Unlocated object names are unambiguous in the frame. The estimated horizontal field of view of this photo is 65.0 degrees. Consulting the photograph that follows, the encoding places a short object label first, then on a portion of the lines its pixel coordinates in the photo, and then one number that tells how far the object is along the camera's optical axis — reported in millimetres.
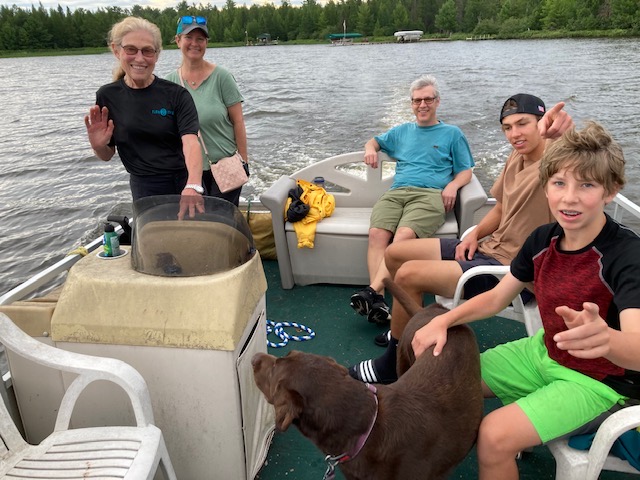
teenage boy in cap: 2582
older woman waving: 2576
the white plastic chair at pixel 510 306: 2259
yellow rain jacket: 3768
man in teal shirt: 3558
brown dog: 1510
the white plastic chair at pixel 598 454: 1470
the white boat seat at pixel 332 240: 3697
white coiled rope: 3229
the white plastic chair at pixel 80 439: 1587
